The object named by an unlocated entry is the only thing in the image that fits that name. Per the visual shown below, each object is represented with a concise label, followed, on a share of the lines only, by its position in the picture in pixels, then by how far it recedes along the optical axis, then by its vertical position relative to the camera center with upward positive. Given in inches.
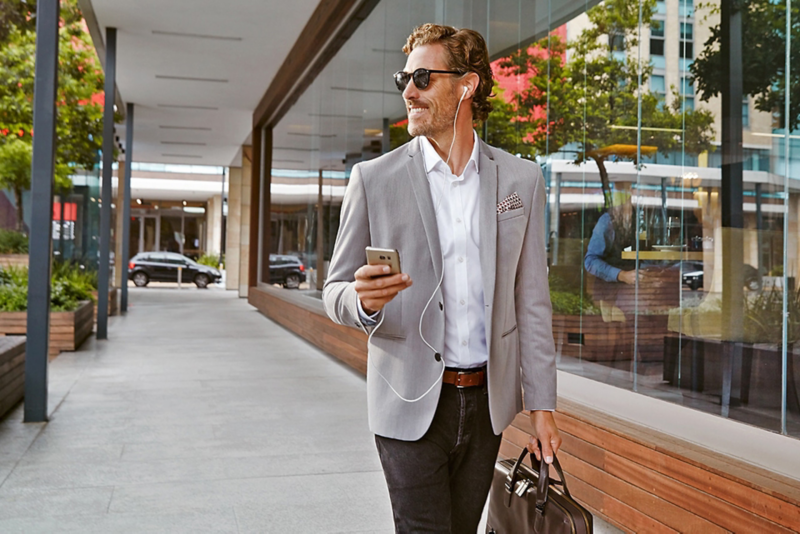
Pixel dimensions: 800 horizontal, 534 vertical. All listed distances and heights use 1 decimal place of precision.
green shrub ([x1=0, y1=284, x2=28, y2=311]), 384.2 -16.4
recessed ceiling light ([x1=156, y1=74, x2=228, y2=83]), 603.3 +146.6
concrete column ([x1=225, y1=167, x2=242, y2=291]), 1131.9 +48.8
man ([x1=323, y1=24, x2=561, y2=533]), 72.0 -2.2
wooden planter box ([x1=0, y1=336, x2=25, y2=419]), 235.5 -33.7
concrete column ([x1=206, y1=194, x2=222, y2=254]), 1582.2 +88.7
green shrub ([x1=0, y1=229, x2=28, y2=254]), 387.5 +11.1
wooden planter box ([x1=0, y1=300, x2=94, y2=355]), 378.0 -30.7
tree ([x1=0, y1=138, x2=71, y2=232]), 390.0 +50.2
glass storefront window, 118.2 +16.3
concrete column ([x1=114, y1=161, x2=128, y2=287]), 842.6 +33.7
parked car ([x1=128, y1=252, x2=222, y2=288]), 1222.3 -3.2
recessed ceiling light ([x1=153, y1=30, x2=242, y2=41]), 487.8 +144.6
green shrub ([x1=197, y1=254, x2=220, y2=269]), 1384.1 +13.8
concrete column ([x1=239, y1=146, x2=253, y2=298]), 991.9 +61.0
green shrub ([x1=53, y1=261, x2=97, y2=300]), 477.1 -6.4
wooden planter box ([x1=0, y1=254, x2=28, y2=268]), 389.4 +1.9
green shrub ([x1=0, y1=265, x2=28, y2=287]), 395.9 -6.0
